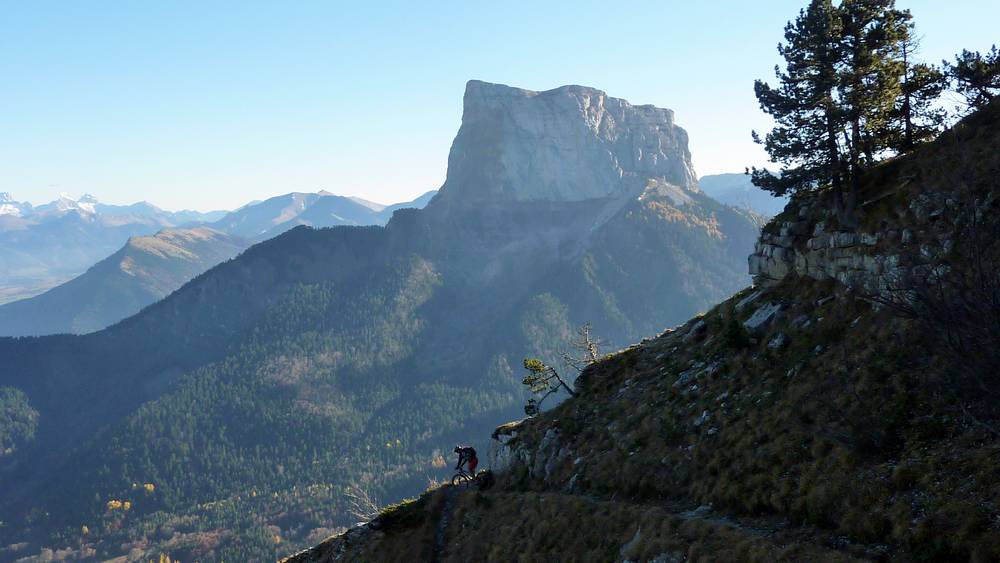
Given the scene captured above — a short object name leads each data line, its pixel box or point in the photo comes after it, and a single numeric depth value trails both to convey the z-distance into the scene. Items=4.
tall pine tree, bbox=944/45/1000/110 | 38.75
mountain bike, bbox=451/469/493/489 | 48.17
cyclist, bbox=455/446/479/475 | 47.38
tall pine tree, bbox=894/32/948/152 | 38.69
